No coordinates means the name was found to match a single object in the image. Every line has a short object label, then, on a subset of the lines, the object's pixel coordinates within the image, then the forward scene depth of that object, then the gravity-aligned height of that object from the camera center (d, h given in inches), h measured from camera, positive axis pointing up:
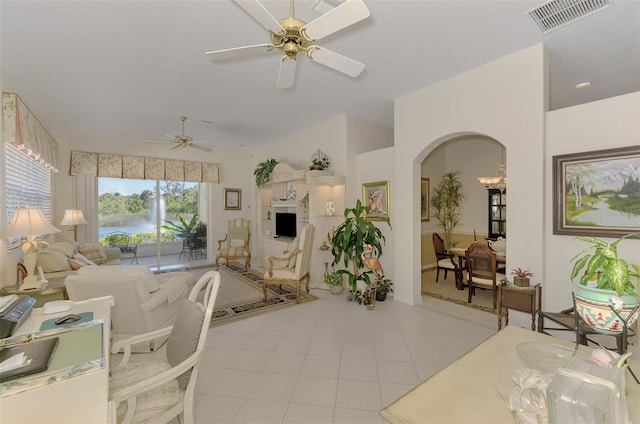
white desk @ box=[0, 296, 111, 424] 33.1 -24.1
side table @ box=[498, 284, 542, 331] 102.7 -33.7
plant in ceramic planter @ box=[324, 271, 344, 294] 177.5 -46.2
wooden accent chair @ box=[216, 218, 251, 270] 245.4 -28.4
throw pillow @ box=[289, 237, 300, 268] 176.9 -31.8
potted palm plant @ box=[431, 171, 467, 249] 252.2 +11.0
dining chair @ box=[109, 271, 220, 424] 50.9 -34.9
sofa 140.9 -27.4
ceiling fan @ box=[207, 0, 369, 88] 63.8 +47.3
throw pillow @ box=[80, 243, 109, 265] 192.1 -28.5
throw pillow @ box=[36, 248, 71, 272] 140.5 -25.4
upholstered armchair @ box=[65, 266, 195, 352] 90.7 -28.3
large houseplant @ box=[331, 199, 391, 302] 156.5 -16.7
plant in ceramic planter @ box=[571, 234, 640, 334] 37.6 -11.7
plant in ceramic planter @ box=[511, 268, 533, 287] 107.1 -26.2
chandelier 196.7 +23.3
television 229.6 -10.6
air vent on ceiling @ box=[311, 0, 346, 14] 84.7 +65.4
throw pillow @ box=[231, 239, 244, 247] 258.0 -29.2
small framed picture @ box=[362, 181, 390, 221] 172.5 +8.2
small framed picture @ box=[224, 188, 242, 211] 289.1 +14.2
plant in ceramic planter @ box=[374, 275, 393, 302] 161.7 -45.9
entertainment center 196.1 +2.8
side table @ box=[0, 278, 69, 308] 105.0 -31.2
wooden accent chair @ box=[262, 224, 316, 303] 163.0 -33.8
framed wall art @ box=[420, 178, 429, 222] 244.5 +11.6
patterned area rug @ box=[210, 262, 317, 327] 141.0 -53.1
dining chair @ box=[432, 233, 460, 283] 197.2 -33.2
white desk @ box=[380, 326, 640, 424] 34.9 -25.9
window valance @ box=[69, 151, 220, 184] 225.6 +40.3
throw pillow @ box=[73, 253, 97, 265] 161.0 -28.5
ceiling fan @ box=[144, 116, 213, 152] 186.9 +49.6
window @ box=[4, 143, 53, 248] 130.2 +16.8
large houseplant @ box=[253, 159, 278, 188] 243.9 +37.1
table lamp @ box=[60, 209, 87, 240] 192.4 -4.0
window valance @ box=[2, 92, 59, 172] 117.9 +41.1
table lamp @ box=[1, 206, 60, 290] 102.3 -7.1
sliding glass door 239.9 -2.4
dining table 177.2 -34.4
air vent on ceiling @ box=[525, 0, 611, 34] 87.2 +66.4
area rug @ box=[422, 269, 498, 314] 153.6 -52.5
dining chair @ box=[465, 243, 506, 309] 145.6 -31.5
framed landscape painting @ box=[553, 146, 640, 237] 91.7 +6.9
